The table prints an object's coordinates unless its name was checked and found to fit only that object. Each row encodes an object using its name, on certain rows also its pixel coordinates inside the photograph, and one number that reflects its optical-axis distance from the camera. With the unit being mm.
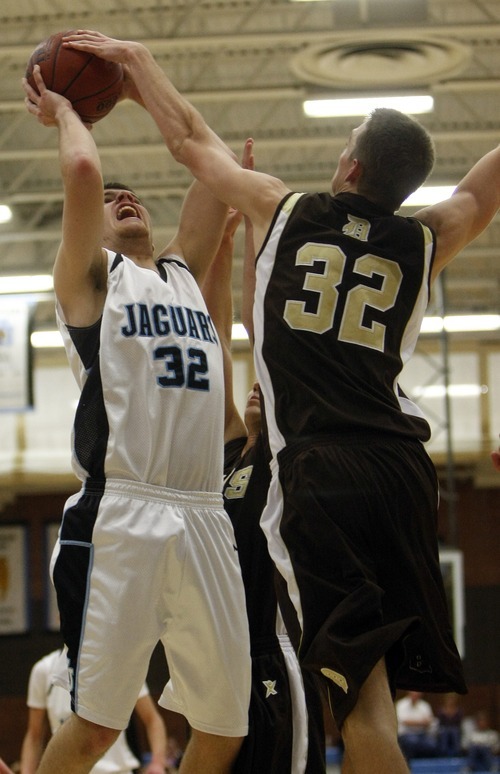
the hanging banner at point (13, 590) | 22656
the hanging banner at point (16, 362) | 14906
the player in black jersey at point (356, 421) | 3145
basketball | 4156
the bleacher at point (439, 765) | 16969
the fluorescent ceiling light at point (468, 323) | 21828
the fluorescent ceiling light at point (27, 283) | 19336
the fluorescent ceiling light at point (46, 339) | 23039
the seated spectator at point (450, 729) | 18938
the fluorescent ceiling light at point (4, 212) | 17167
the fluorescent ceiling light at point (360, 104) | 12789
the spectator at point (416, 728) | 18672
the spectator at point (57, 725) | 6645
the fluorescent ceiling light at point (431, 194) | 15031
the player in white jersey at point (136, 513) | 3656
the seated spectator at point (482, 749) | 17562
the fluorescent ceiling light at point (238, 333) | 20469
